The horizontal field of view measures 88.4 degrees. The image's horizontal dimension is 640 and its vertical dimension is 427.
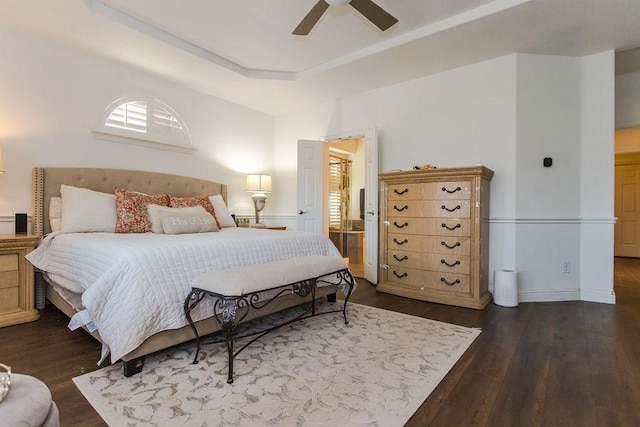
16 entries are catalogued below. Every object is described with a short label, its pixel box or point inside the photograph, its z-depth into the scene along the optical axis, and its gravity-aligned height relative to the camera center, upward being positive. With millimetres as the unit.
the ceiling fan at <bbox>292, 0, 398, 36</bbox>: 2260 +1428
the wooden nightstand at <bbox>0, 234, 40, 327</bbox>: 2608 -570
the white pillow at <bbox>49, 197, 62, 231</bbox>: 3020 -19
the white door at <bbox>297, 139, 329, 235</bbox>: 4902 +418
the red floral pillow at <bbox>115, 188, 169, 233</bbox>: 2996 -7
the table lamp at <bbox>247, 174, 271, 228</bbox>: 4855 +351
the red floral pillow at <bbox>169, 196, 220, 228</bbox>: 3476 +98
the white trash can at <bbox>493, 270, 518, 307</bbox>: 3301 -763
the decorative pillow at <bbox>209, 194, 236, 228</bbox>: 3906 -4
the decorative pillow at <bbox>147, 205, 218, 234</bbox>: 3025 -15
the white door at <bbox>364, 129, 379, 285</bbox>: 4297 +85
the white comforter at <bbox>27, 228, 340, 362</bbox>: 1820 -374
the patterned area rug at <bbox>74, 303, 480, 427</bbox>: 1525 -939
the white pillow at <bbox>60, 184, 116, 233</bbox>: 2859 +1
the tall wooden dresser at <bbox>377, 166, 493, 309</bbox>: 3258 -241
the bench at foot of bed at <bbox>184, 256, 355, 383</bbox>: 1882 -450
